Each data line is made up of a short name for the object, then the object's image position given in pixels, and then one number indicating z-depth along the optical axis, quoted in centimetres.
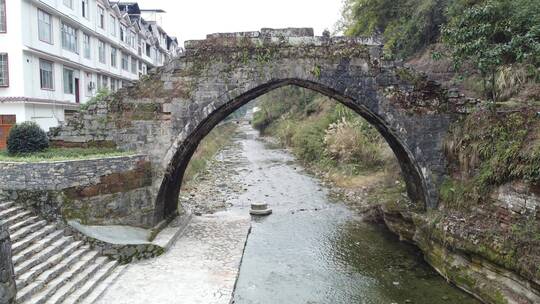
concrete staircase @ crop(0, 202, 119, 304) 718
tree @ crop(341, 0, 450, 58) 1714
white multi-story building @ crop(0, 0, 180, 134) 1862
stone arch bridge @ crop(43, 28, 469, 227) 1045
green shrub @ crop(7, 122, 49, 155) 1008
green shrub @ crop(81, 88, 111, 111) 1111
